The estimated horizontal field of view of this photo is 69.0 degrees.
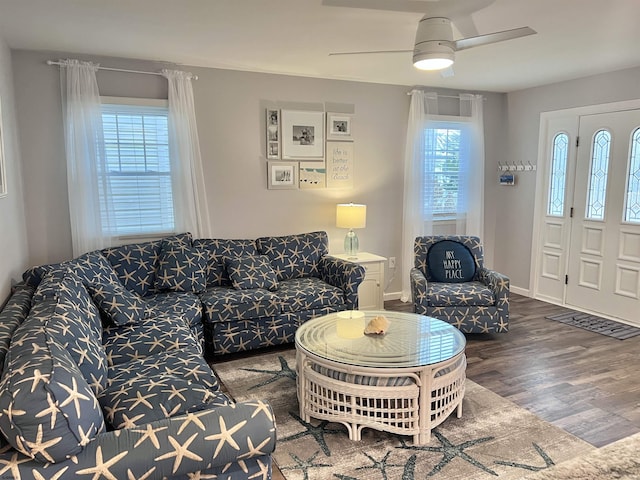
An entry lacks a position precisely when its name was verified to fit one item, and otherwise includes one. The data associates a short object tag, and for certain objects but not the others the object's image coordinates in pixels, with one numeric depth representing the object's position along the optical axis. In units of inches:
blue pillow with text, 173.2
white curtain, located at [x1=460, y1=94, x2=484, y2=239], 213.2
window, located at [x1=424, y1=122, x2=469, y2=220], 208.4
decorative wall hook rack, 215.2
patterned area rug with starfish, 89.4
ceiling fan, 96.6
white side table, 182.2
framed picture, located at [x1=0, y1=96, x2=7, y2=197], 114.1
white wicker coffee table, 97.3
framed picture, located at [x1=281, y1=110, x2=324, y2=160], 184.4
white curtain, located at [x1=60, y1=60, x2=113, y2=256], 149.1
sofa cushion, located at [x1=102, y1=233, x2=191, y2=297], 145.5
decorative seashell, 115.0
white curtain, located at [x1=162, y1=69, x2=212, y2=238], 162.4
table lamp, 183.5
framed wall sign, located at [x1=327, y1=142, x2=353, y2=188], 193.9
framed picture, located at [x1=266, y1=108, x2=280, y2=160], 181.3
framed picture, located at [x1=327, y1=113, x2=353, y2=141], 192.1
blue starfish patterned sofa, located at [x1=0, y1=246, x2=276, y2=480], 53.5
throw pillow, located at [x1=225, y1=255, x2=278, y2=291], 155.8
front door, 175.3
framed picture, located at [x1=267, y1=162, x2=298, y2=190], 183.6
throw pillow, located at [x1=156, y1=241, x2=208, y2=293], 149.0
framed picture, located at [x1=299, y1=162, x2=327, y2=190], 189.2
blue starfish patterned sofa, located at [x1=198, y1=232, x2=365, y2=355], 144.5
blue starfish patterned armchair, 157.8
